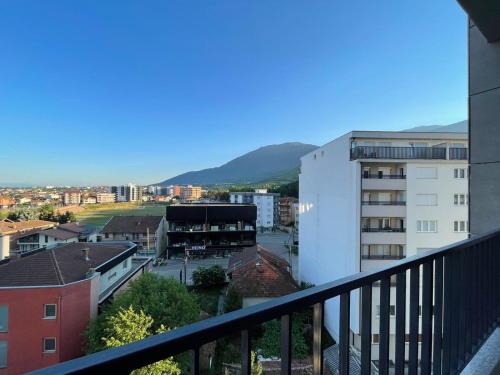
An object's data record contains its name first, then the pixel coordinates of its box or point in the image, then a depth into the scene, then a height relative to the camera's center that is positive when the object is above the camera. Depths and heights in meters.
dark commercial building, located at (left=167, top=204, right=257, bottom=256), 31.55 -3.63
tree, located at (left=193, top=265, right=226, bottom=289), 20.84 -5.63
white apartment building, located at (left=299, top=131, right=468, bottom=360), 12.63 -0.05
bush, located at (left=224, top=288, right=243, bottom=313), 13.09 -4.52
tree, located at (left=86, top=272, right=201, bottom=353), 9.38 -3.44
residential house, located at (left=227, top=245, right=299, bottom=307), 13.80 -4.20
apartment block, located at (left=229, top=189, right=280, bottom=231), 51.19 -2.67
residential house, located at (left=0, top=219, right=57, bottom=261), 27.12 -3.62
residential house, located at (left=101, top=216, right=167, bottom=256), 31.00 -3.97
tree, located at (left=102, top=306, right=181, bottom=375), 8.01 -3.54
